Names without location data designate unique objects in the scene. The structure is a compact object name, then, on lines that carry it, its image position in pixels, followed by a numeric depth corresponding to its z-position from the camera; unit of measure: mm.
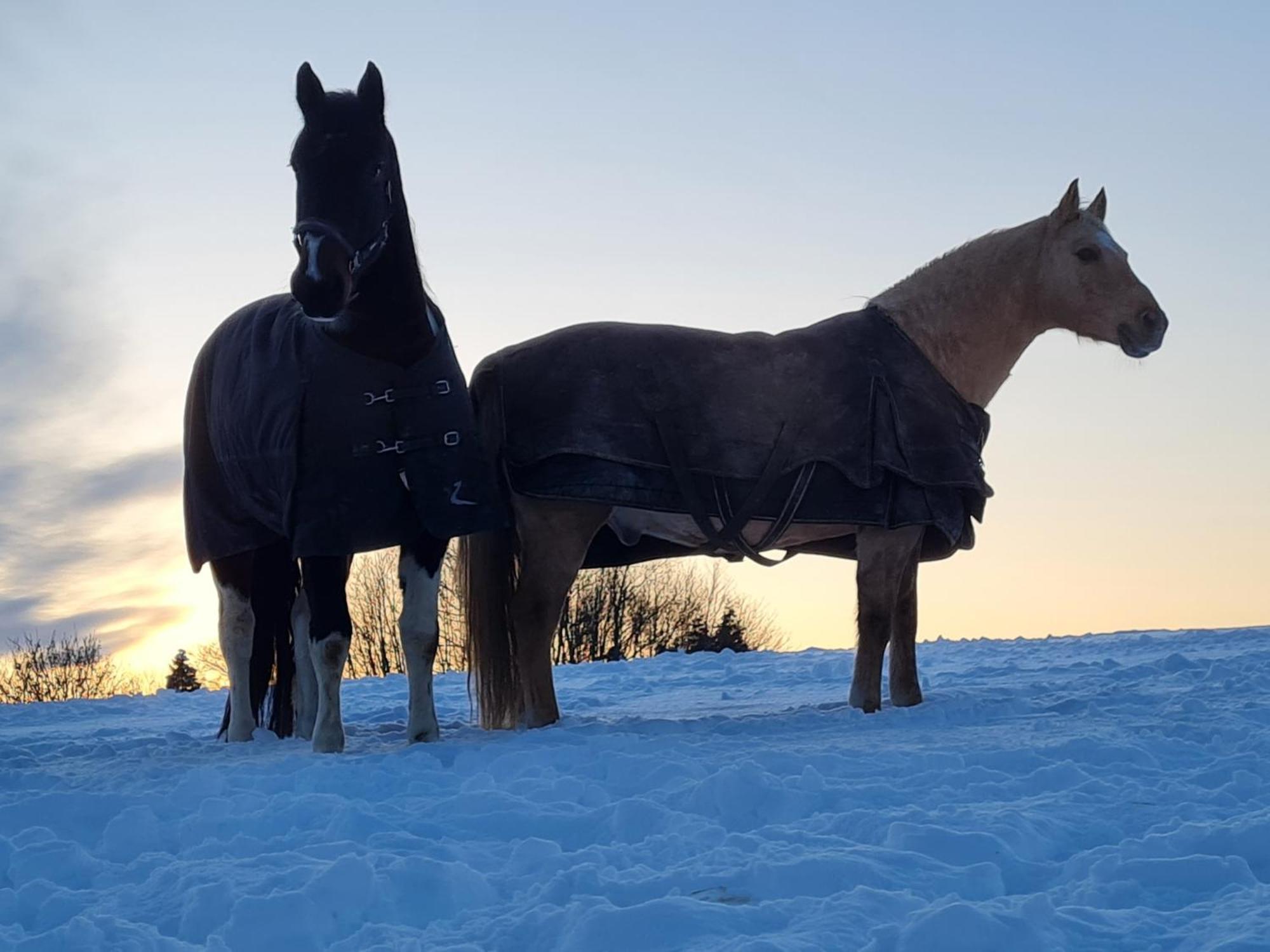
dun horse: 6988
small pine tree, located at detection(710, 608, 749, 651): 25125
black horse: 5934
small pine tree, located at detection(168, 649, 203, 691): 28312
